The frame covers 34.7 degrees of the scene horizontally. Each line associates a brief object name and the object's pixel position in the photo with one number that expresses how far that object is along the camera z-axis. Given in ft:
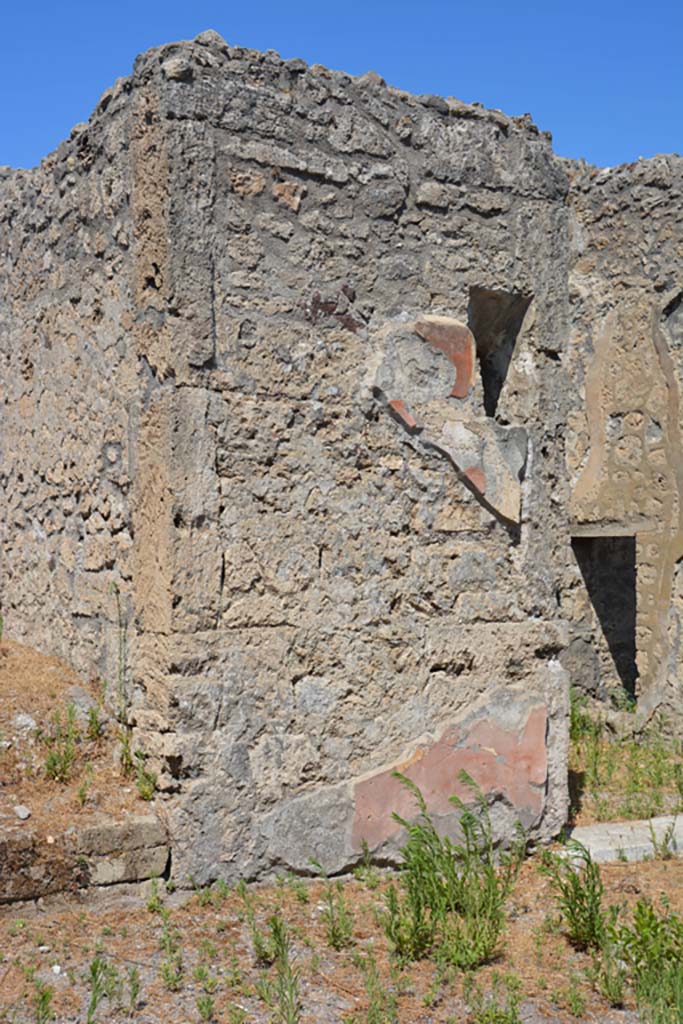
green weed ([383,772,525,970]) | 12.26
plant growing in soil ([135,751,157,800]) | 13.65
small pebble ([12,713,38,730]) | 14.19
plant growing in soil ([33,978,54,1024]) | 10.24
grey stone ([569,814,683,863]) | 16.06
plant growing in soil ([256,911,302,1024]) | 10.64
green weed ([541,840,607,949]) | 12.68
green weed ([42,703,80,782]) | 13.75
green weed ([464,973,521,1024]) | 10.80
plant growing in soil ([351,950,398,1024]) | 10.76
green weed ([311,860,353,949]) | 12.44
